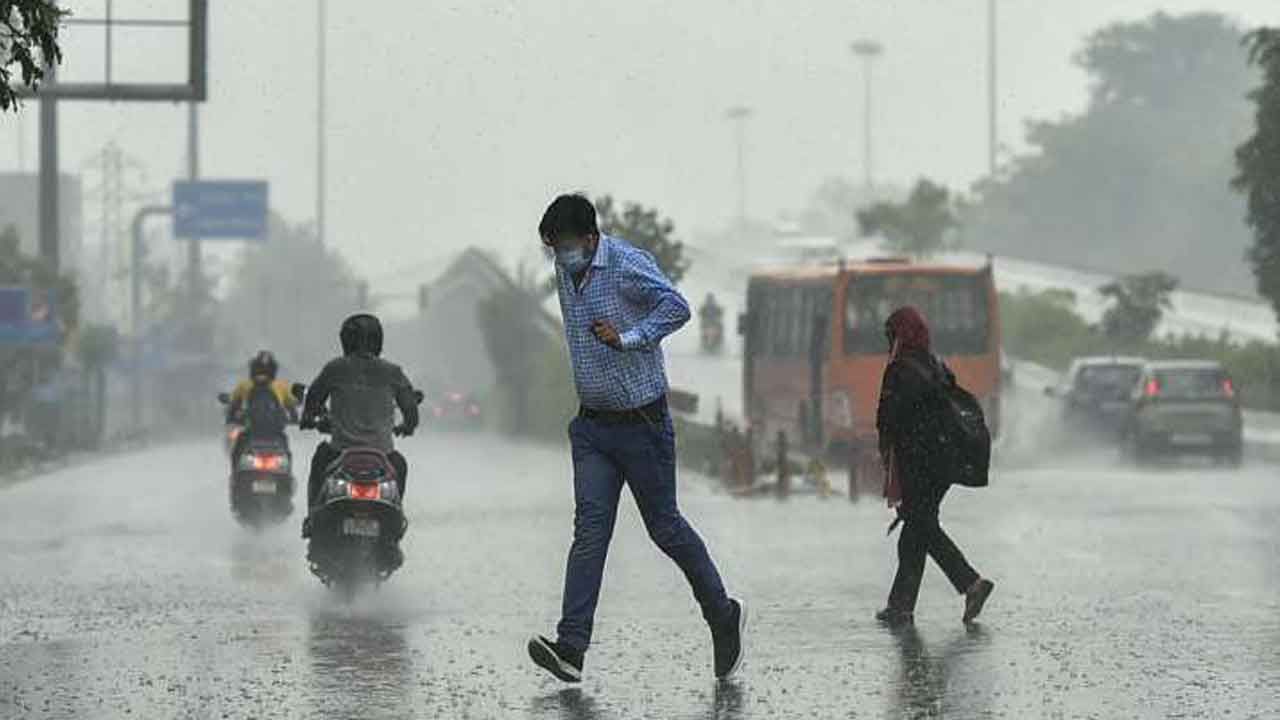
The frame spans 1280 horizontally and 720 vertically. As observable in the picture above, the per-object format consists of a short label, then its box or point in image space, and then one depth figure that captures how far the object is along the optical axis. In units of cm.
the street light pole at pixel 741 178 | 18500
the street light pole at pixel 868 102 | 16581
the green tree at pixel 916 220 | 10312
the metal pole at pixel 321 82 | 13125
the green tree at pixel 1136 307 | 7550
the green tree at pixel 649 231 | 6100
